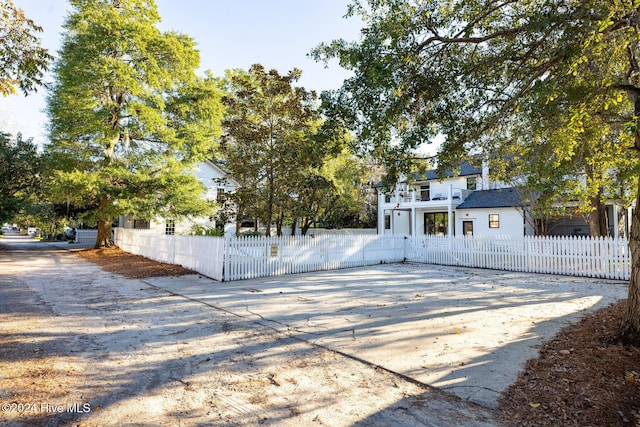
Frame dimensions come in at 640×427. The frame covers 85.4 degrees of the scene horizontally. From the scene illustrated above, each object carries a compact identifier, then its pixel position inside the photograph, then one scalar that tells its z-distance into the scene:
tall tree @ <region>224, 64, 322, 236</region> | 11.98
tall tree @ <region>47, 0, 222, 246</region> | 16.25
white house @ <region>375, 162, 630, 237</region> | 22.16
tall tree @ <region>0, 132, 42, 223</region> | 22.72
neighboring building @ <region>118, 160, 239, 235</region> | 24.47
